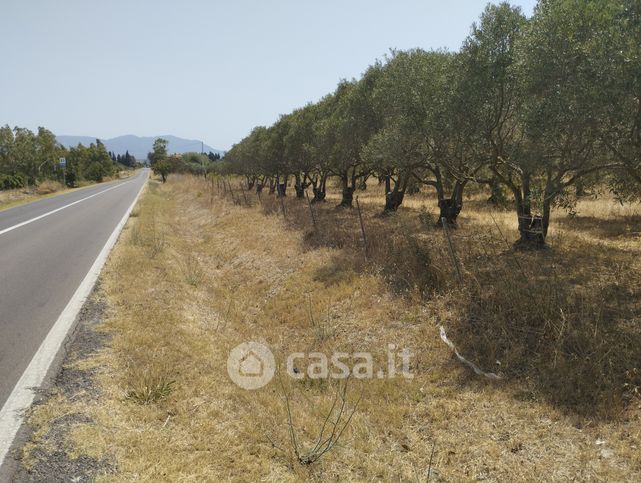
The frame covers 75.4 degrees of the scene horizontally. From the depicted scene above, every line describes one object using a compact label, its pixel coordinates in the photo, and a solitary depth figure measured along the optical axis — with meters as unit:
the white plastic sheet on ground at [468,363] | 5.99
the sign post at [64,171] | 53.49
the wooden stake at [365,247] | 11.80
